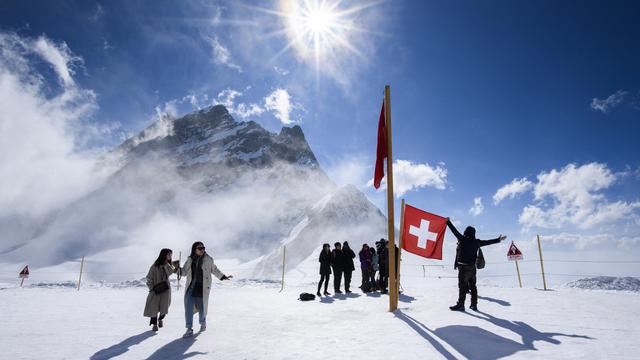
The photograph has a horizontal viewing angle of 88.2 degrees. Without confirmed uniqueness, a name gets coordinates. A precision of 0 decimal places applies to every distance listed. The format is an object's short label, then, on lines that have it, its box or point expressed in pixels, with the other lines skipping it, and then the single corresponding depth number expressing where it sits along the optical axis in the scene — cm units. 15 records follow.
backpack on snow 1039
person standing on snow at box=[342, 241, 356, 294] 1227
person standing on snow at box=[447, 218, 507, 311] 714
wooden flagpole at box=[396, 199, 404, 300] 775
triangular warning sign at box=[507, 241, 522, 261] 1357
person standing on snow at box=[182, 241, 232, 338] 611
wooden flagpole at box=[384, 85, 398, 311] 750
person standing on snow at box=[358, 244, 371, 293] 1253
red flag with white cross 767
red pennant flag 840
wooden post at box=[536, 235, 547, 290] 1236
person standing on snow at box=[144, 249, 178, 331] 643
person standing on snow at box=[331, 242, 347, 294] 1226
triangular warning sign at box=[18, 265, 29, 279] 1843
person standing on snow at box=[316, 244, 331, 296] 1173
